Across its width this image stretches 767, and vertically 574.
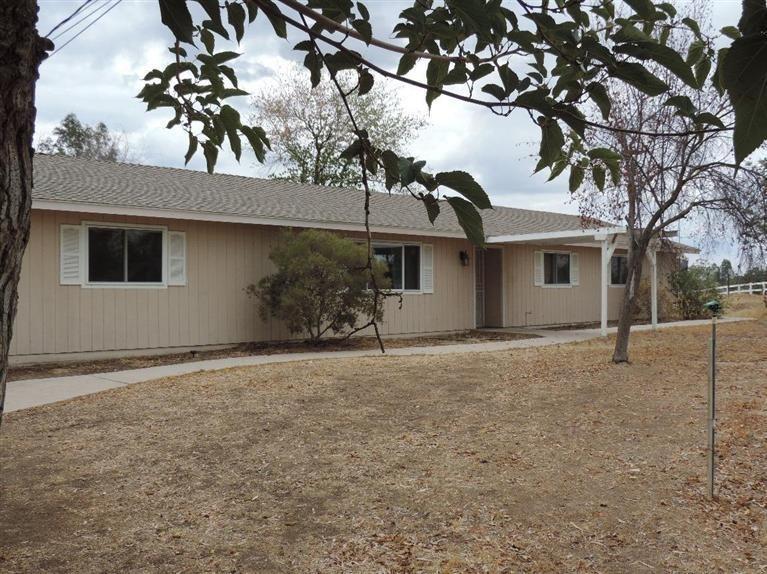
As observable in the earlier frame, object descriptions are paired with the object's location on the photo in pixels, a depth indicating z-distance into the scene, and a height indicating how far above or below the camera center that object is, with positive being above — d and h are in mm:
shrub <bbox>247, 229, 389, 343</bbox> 12062 +247
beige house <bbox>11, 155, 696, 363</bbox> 10750 +748
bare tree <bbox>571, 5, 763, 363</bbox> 9828 +1715
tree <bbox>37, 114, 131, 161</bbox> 37125 +8676
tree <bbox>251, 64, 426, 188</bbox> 29531 +7502
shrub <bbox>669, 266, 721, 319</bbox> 20812 +85
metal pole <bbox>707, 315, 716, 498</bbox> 4230 -739
